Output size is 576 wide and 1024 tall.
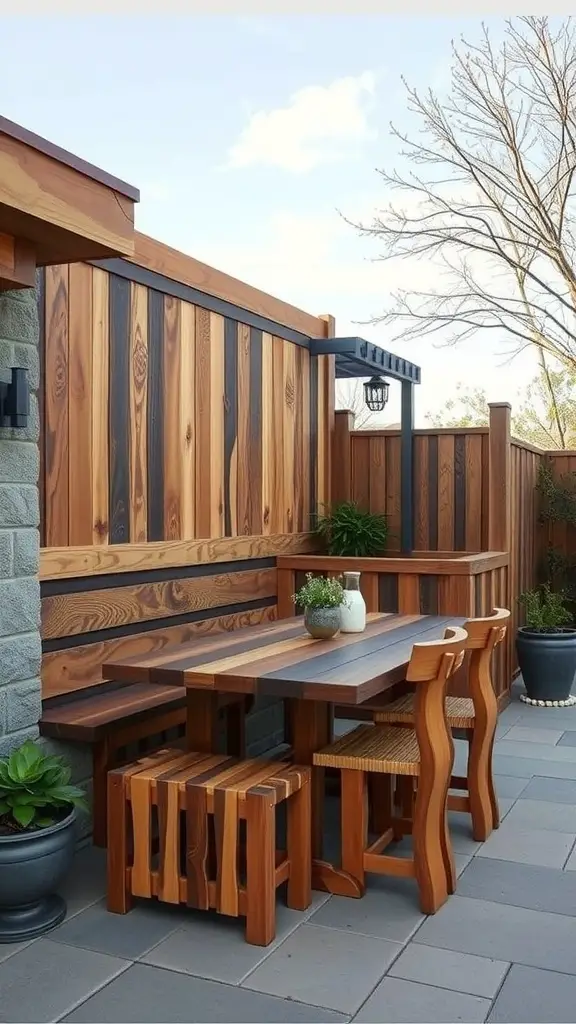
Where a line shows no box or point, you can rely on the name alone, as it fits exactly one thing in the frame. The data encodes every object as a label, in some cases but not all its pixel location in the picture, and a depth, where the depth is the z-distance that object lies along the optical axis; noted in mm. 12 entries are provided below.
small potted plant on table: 3527
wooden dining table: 2742
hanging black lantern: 6156
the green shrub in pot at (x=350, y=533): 5801
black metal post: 5945
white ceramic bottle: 3730
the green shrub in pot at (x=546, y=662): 5914
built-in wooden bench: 3262
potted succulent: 2643
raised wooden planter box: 4949
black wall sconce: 3055
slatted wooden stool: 2664
